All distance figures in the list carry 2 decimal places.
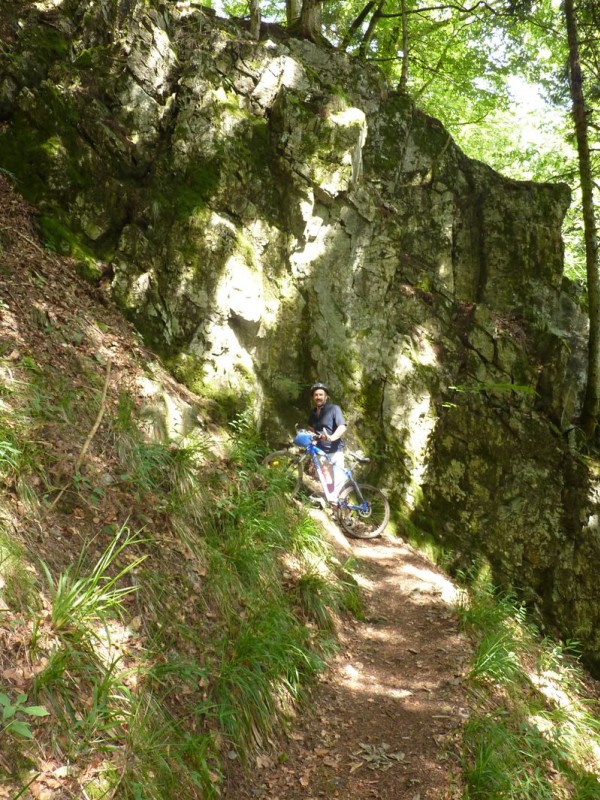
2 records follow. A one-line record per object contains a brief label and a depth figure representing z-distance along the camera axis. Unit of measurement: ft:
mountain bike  28.99
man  29.78
